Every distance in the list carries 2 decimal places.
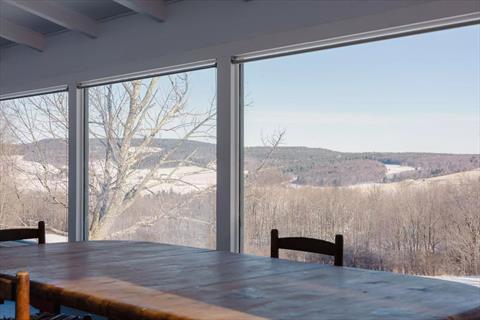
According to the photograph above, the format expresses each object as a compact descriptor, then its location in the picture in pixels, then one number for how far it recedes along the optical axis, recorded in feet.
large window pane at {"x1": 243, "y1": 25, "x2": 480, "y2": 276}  9.12
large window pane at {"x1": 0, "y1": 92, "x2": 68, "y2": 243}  16.97
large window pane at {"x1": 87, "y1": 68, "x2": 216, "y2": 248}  12.89
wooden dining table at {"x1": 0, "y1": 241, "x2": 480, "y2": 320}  4.70
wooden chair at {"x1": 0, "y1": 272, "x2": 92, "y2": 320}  4.47
